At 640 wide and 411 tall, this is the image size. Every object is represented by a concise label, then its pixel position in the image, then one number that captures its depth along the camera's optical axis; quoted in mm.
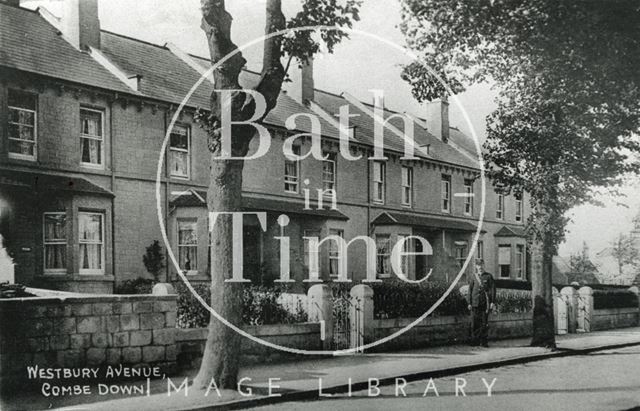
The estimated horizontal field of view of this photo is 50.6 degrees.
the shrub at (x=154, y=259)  20172
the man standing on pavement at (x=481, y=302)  15867
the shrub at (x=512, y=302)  19969
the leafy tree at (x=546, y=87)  9469
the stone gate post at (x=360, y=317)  14320
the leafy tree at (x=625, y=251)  29588
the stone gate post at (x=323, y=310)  13734
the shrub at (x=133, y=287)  19297
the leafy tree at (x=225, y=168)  9133
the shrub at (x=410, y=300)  15422
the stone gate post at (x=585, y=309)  22234
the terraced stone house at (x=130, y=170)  18031
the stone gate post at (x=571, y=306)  21594
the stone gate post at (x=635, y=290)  26120
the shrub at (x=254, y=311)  13055
